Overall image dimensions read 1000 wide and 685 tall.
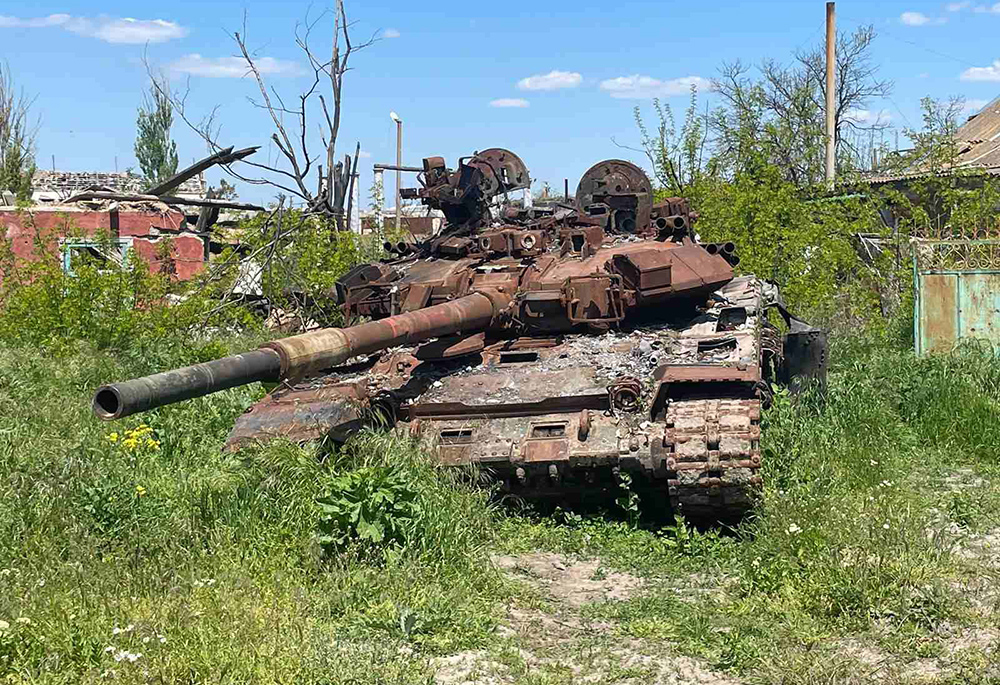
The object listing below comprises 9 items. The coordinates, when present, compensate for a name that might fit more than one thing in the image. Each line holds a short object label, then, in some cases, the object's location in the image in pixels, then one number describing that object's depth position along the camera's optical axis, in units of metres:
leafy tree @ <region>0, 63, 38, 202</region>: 28.17
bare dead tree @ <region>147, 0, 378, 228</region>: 17.31
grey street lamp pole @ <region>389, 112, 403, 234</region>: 35.94
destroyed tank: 7.03
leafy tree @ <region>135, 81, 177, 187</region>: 41.06
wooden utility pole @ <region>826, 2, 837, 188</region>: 20.97
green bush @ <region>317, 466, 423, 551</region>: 6.71
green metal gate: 12.43
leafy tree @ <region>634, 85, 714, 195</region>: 17.59
